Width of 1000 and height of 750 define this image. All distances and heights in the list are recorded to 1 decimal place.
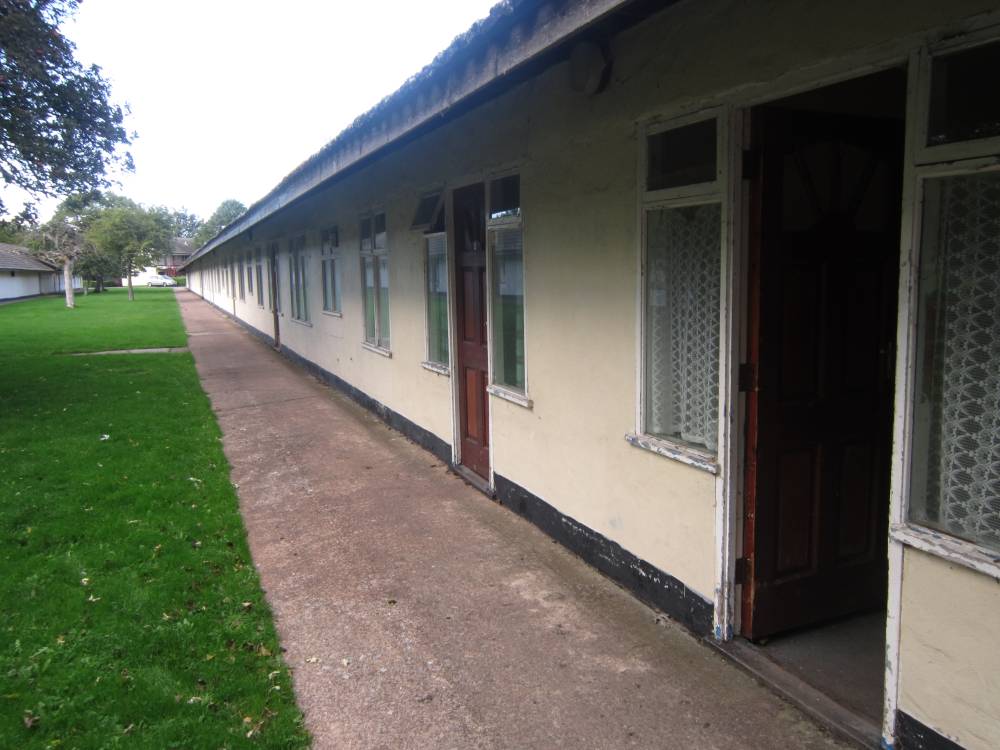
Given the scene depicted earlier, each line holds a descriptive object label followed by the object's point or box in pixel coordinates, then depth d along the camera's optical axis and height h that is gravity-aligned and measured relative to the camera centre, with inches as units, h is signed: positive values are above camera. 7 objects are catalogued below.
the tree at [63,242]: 1625.6 +107.3
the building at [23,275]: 2012.8 +42.1
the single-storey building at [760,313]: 100.9 -7.6
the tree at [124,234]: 2203.5 +153.9
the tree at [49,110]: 370.0 +97.8
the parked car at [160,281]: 3612.2 +23.3
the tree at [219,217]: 4788.9 +435.9
